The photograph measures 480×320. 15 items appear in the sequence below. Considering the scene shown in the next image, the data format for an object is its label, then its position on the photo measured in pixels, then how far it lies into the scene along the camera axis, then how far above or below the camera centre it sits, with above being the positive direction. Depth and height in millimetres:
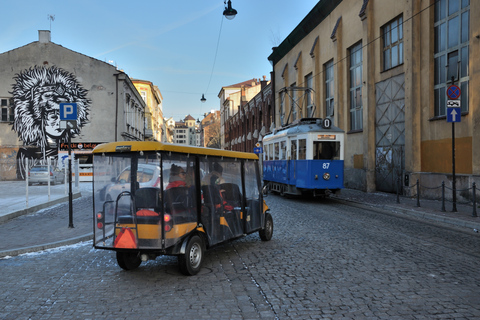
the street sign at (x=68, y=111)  10156 +1238
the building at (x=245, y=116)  44875 +6065
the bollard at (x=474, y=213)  10855 -1431
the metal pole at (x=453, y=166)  11859 -194
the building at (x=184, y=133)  195625 +13089
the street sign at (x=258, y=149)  33059 +869
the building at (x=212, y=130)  92094 +8652
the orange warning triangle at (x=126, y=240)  5625 -1093
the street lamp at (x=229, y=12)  17812 +6481
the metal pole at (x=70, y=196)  9617 -852
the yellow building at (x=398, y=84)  14109 +3364
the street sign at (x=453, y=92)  11952 +1958
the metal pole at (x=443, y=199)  12157 -1192
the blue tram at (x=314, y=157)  15727 +107
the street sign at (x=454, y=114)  11930 +1313
